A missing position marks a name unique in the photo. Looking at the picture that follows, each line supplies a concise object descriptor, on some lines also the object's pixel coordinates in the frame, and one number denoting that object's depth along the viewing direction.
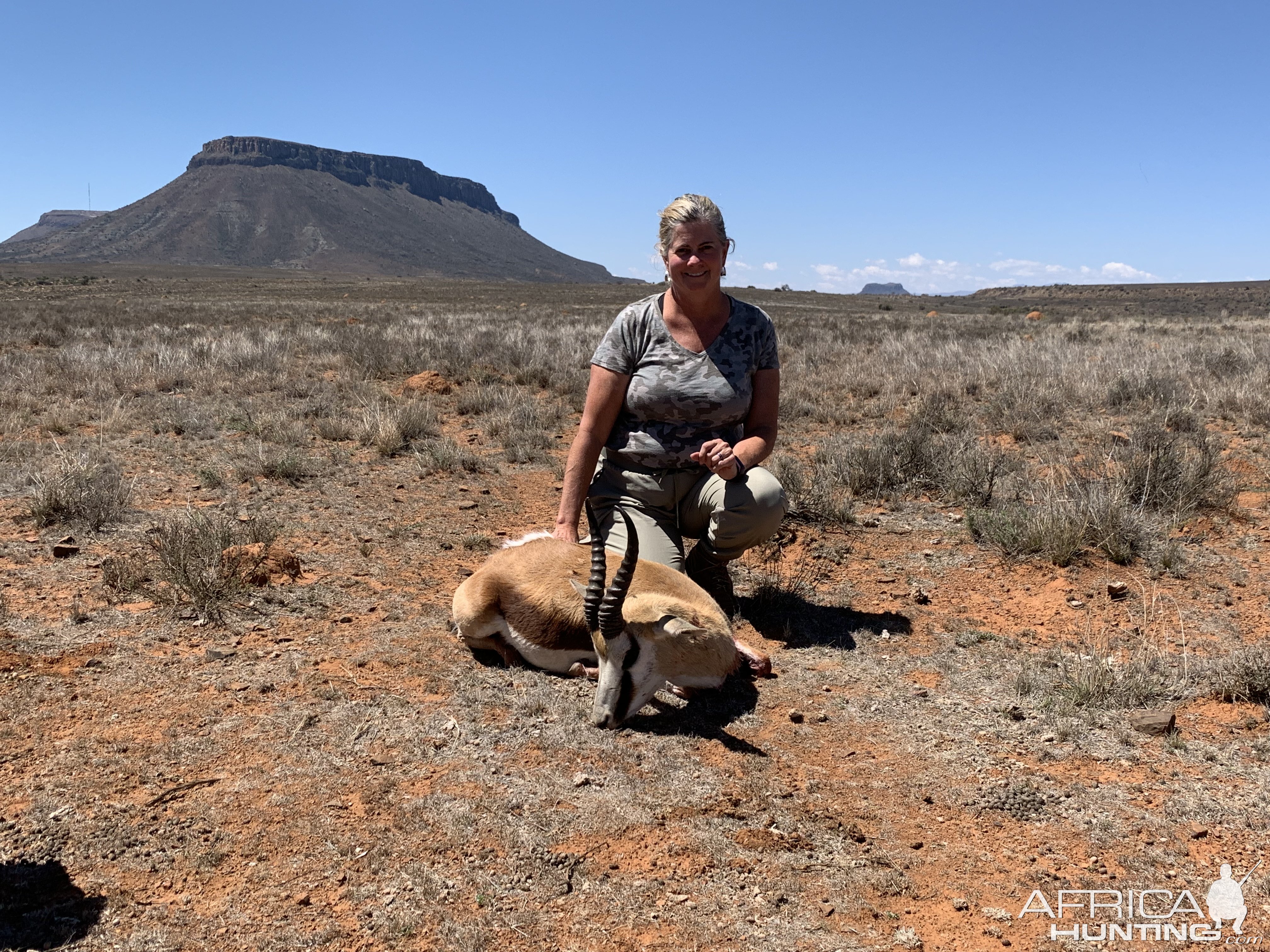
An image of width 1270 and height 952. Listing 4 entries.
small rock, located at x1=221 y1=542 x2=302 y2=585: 4.73
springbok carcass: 3.43
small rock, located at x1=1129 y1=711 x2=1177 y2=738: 3.29
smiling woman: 4.09
